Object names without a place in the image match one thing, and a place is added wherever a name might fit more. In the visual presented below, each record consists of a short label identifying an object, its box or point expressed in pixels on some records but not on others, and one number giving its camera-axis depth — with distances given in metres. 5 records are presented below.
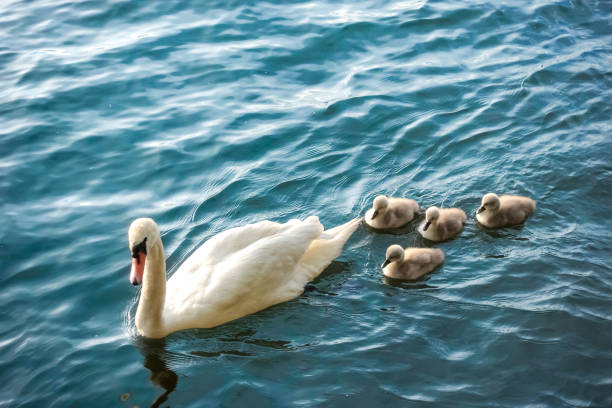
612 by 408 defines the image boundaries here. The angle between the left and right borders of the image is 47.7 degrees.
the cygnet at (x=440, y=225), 7.82
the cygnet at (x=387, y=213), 8.08
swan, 6.63
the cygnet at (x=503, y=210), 7.86
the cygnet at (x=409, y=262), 7.32
